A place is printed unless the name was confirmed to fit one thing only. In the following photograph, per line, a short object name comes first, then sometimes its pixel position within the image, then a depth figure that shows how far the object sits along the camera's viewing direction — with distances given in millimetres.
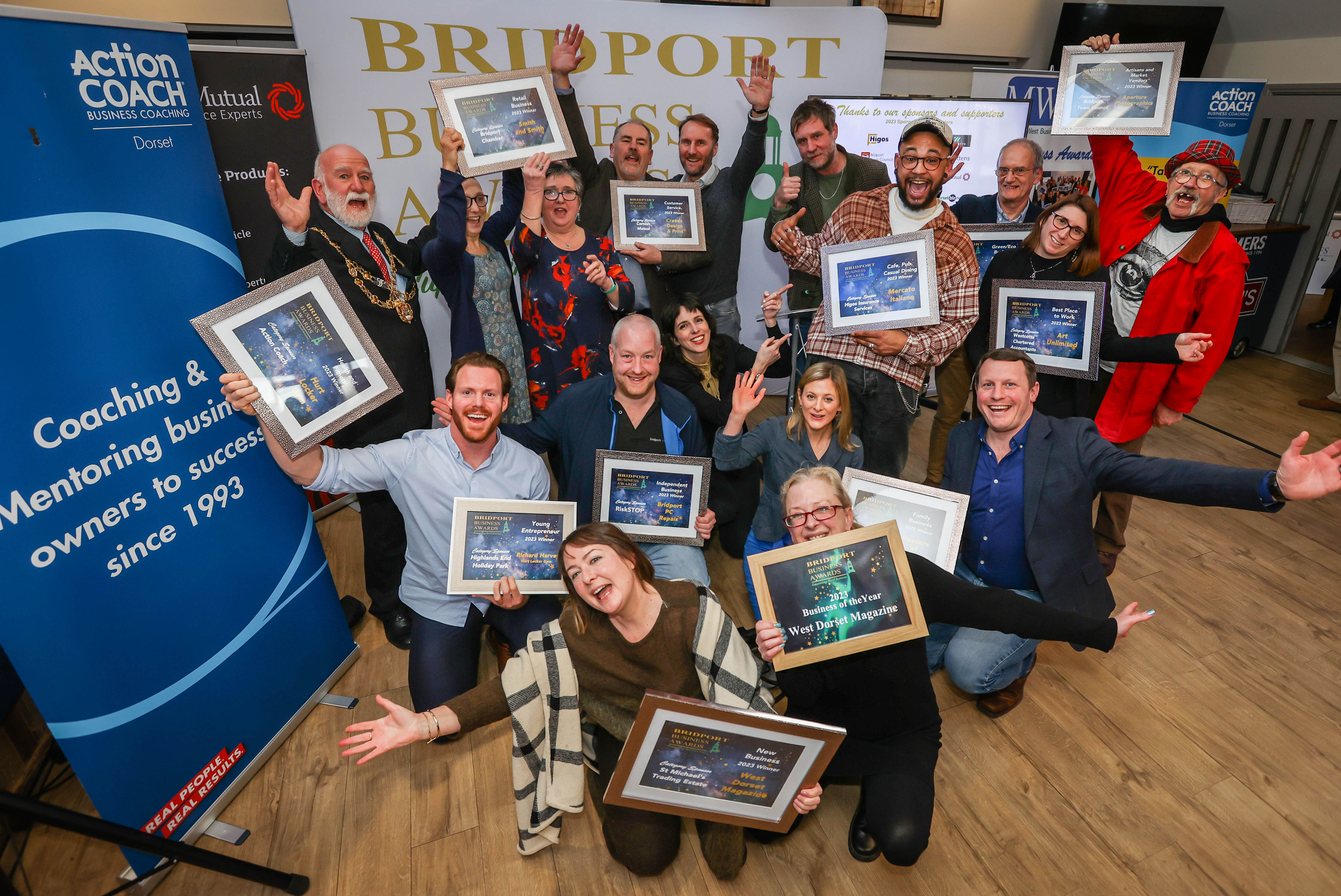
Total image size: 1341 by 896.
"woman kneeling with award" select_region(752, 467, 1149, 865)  2121
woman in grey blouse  2920
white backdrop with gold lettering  3801
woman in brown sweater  1916
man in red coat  3090
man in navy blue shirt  2531
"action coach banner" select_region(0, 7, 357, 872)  1737
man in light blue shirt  2518
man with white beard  2908
